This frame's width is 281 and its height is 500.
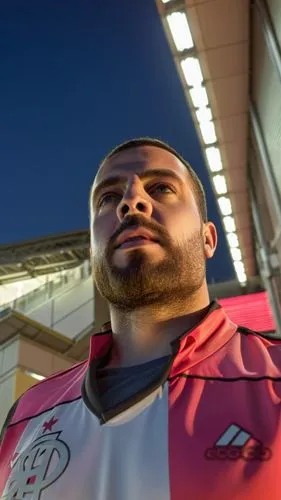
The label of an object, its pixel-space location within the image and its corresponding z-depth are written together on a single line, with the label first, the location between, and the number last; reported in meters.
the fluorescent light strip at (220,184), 6.23
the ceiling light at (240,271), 8.22
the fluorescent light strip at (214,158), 5.75
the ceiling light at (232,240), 7.48
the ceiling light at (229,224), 7.09
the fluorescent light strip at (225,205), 6.68
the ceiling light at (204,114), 5.14
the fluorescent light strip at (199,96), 4.89
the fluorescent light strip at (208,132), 5.34
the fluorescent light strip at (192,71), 4.53
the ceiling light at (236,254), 7.84
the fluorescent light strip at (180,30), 4.07
